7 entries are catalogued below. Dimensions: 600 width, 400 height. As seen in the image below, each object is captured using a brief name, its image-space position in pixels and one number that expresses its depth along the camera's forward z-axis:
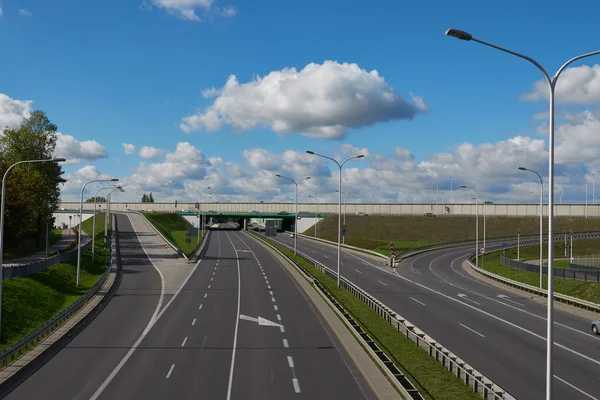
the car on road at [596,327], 30.28
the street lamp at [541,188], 45.67
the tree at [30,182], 59.84
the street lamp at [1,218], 26.28
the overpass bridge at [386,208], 133.88
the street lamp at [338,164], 47.44
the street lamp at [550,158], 13.98
